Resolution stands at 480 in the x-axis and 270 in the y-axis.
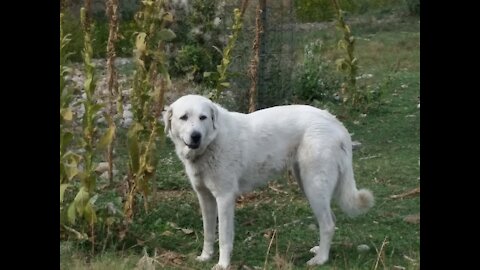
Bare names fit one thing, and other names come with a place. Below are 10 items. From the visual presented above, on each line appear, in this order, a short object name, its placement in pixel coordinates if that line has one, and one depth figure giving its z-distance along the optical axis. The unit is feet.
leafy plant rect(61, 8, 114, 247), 16.83
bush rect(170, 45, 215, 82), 37.78
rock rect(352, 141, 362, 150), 29.73
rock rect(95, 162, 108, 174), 25.30
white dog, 17.49
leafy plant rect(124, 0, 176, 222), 19.19
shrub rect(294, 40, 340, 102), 37.19
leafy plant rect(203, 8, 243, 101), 22.89
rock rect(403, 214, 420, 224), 20.79
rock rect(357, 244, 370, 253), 18.48
